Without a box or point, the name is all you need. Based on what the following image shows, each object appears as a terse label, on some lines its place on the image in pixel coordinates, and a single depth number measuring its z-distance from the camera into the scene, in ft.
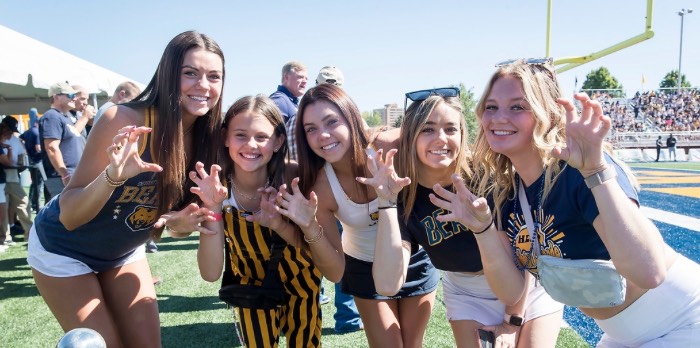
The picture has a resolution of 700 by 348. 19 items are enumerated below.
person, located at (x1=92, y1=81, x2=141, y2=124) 18.79
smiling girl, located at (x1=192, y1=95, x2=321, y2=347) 8.87
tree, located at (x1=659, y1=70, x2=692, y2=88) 221.25
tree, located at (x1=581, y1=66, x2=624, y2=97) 219.41
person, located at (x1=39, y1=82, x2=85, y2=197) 18.69
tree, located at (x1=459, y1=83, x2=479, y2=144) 125.80
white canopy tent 21.25
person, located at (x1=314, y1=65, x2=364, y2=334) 14.48
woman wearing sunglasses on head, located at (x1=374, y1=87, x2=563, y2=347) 8.94
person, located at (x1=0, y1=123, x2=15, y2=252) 25.20
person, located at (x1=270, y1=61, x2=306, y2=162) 18.97
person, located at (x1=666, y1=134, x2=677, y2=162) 93.15
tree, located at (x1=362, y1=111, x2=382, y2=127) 285.84
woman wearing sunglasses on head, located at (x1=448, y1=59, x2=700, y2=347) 5.88
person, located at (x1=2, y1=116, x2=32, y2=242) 25.72
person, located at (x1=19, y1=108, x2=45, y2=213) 28.55
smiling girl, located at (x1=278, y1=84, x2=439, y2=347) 9.45
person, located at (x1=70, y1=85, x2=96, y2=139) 20.47
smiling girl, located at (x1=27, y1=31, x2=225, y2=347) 7.89
